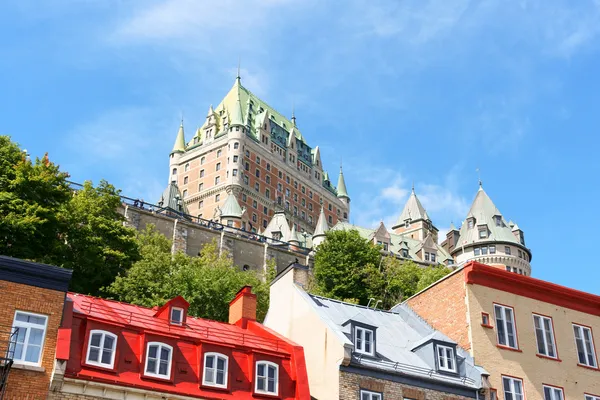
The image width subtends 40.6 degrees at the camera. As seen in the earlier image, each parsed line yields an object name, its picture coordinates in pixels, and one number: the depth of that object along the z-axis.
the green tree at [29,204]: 45.52
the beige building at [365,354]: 27.98
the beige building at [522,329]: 31.78
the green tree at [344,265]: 73.62
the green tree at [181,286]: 48.91
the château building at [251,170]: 137.88
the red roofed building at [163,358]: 23.70
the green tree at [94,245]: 51.41
